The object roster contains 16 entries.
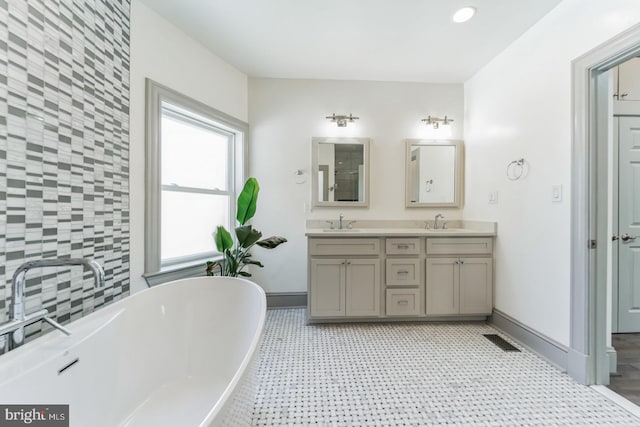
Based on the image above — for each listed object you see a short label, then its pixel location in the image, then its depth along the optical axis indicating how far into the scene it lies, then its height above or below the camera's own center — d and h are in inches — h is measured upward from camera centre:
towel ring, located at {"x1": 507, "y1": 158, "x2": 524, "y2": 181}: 89.9 +15.0
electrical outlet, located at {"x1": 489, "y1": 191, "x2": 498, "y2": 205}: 102.8 +6.1
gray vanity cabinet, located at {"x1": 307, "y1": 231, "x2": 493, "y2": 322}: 102.5 -23.9
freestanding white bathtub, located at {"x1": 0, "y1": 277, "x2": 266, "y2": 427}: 37.6 -26.6
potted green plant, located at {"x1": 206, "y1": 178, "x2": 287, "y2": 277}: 97.5 -8.0
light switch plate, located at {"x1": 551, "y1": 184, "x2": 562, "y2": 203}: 75.3 +5.9
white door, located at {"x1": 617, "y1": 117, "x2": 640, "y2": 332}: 91.1 +2.2
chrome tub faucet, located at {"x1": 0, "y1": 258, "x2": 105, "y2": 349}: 39.9 -13.2
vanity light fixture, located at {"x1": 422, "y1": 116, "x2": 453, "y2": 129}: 122.0 +41.2
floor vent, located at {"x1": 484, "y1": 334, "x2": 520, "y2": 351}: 86.7 -42.0
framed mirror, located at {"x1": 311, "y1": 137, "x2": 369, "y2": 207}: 122.3 +18.6
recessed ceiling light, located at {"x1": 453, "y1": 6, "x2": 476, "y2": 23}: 77.4 +57.3
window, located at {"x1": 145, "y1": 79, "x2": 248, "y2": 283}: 81.6 +12.7
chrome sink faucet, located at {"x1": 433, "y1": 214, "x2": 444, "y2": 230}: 122.7 -3.7
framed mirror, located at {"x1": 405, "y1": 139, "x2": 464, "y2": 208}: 124.0 +17.5
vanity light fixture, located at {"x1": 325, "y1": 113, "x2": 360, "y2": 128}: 120.1 +41.4
